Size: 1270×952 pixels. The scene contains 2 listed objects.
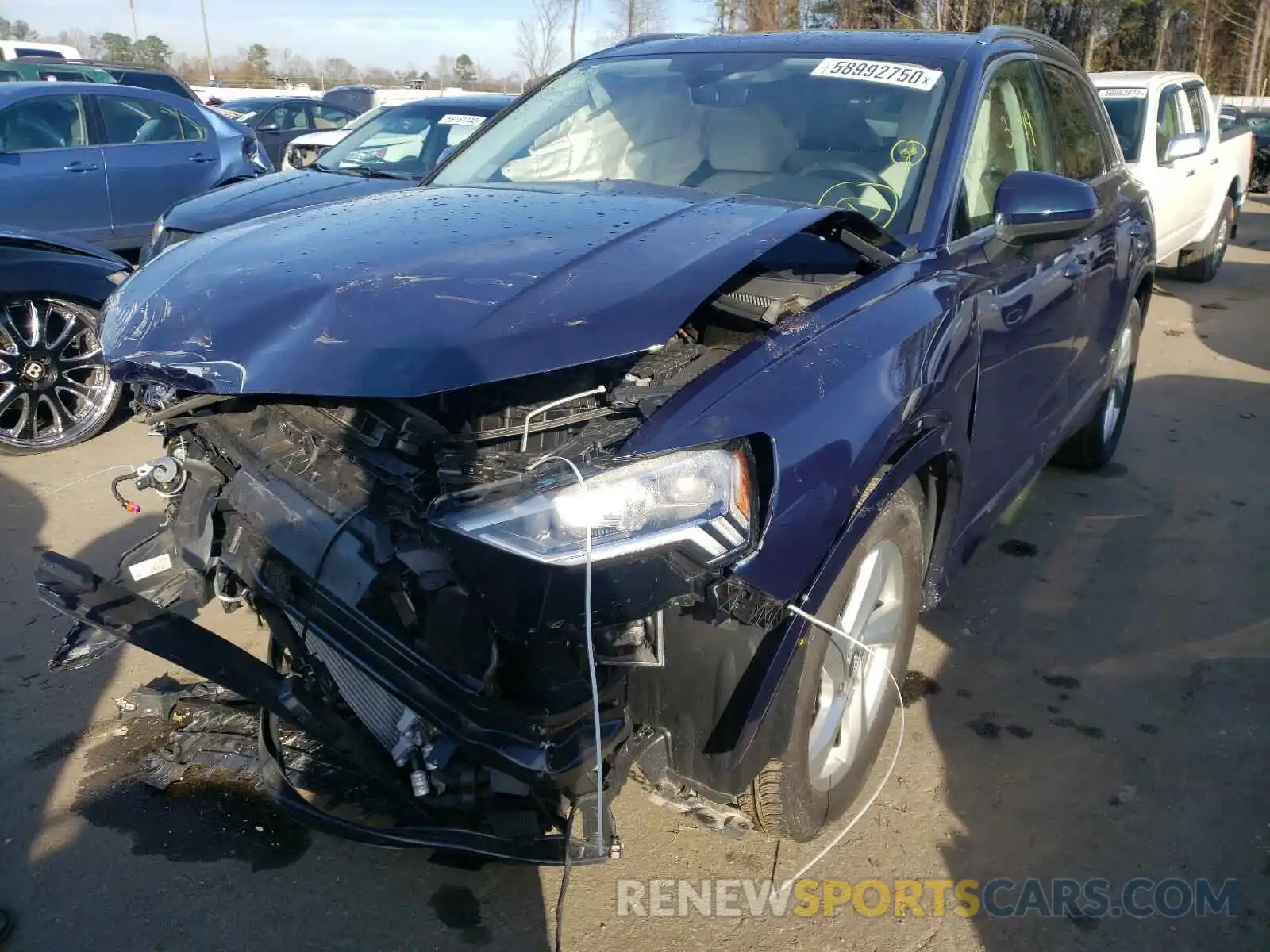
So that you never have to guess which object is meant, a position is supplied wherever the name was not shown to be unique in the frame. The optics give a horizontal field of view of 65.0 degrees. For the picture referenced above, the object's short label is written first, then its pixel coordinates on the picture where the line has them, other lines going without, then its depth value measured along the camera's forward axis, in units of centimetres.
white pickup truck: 797
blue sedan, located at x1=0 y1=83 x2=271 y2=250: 763
